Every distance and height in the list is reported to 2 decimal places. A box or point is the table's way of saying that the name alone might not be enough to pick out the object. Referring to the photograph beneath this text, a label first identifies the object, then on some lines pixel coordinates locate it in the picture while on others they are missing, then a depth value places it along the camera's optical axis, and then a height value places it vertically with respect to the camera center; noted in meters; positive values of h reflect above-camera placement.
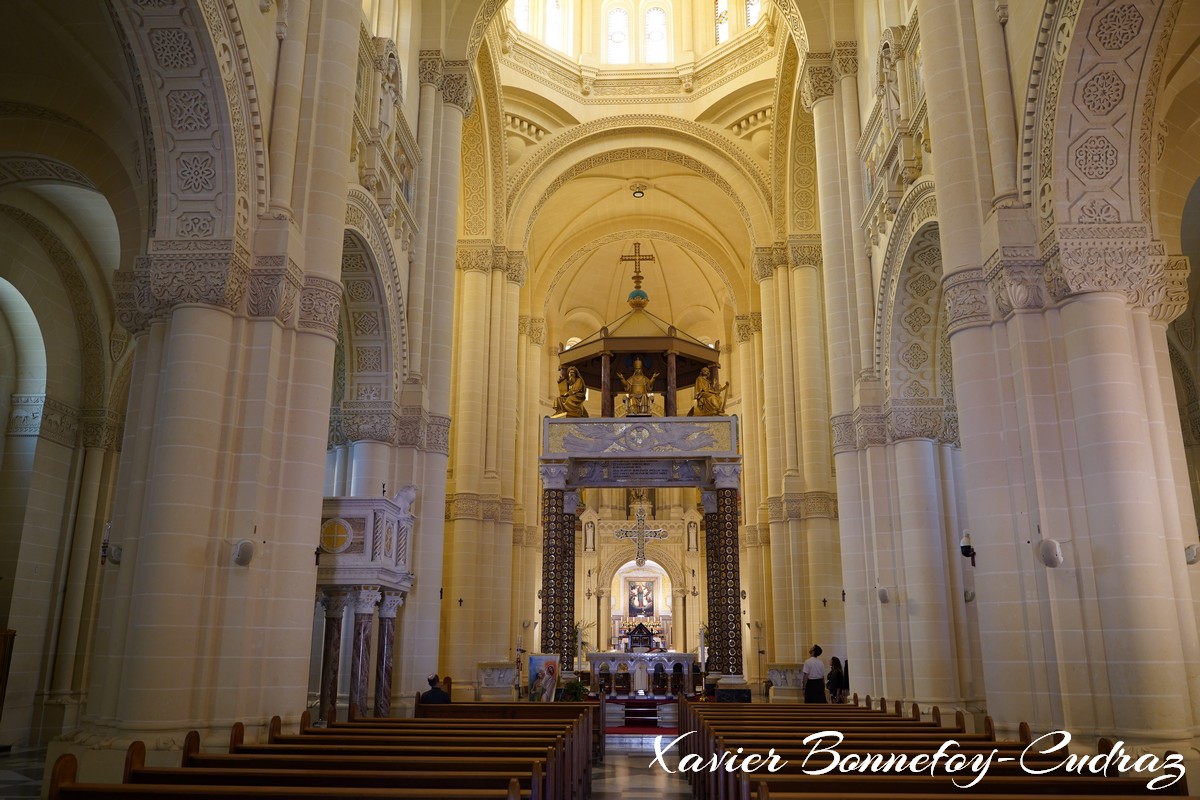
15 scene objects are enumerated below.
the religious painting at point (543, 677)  19.50 -0.24
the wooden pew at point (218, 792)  5.08 -0.67
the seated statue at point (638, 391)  24.03 +6.76
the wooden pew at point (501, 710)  12.34 -0.58
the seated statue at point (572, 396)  23.97 +6.64
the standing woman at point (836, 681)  16.53 -0.28
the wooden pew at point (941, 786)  5.65 -0.71
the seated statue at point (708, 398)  23.98 +6.53
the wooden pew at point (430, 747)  6.81 -0.60
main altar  25.45 -0.21
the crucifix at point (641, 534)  40.53 +5.57
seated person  13.05 -0.39
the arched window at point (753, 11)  27.26 +18.23
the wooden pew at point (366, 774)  5.77 -0.65
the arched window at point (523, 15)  27.02 +18.01
